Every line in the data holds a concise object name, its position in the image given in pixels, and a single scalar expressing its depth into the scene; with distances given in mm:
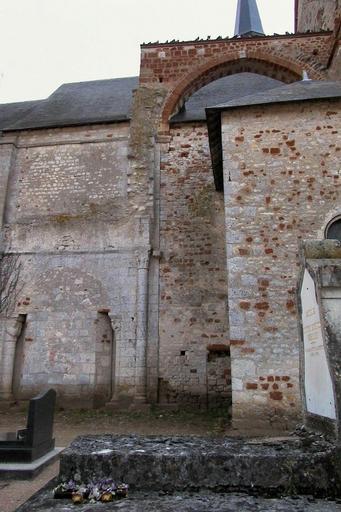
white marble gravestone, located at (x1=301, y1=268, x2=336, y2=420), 2756
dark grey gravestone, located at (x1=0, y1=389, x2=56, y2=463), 4809
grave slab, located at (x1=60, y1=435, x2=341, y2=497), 2242
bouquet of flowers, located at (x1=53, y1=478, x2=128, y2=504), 2146
